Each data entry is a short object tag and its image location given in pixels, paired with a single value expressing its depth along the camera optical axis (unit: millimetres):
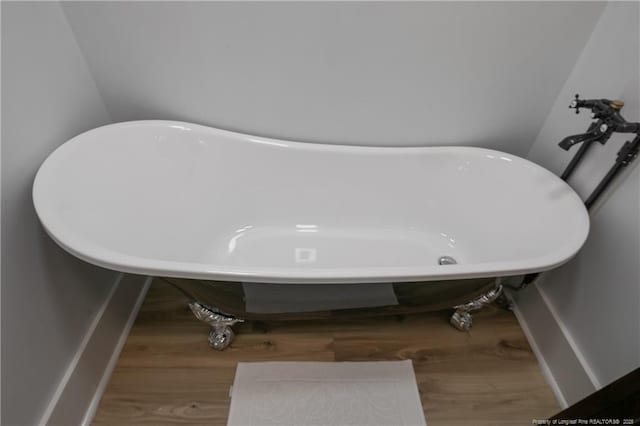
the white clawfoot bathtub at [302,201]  905
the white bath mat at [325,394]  962
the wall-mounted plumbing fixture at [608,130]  826
